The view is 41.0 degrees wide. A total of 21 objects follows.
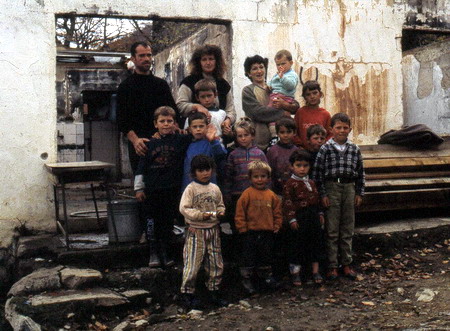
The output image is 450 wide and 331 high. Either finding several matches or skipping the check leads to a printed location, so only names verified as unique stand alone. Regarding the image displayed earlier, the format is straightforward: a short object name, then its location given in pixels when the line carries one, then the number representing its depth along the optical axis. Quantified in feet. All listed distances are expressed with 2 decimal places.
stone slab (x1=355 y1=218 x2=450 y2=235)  21.42
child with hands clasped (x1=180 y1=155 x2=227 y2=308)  16.48
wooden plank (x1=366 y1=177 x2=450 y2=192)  21.80
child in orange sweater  17.15
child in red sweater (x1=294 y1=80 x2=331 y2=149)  19.65
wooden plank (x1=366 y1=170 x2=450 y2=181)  22.18
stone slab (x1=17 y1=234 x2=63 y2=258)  19.13
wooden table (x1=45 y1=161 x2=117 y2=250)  18.16
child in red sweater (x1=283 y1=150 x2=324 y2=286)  17.62
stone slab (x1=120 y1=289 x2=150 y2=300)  17.02
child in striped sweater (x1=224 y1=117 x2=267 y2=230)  17.99
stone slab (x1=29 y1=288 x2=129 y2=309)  16.15
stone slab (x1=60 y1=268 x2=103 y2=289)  17.29
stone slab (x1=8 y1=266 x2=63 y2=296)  16.88
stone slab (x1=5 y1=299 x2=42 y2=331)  15.43
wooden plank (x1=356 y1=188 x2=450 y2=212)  21.77
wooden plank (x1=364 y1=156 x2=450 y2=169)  22.30
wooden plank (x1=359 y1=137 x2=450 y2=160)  22.88
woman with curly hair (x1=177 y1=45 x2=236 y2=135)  19.24
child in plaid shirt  18.22
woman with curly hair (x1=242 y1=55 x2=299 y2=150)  19.66
